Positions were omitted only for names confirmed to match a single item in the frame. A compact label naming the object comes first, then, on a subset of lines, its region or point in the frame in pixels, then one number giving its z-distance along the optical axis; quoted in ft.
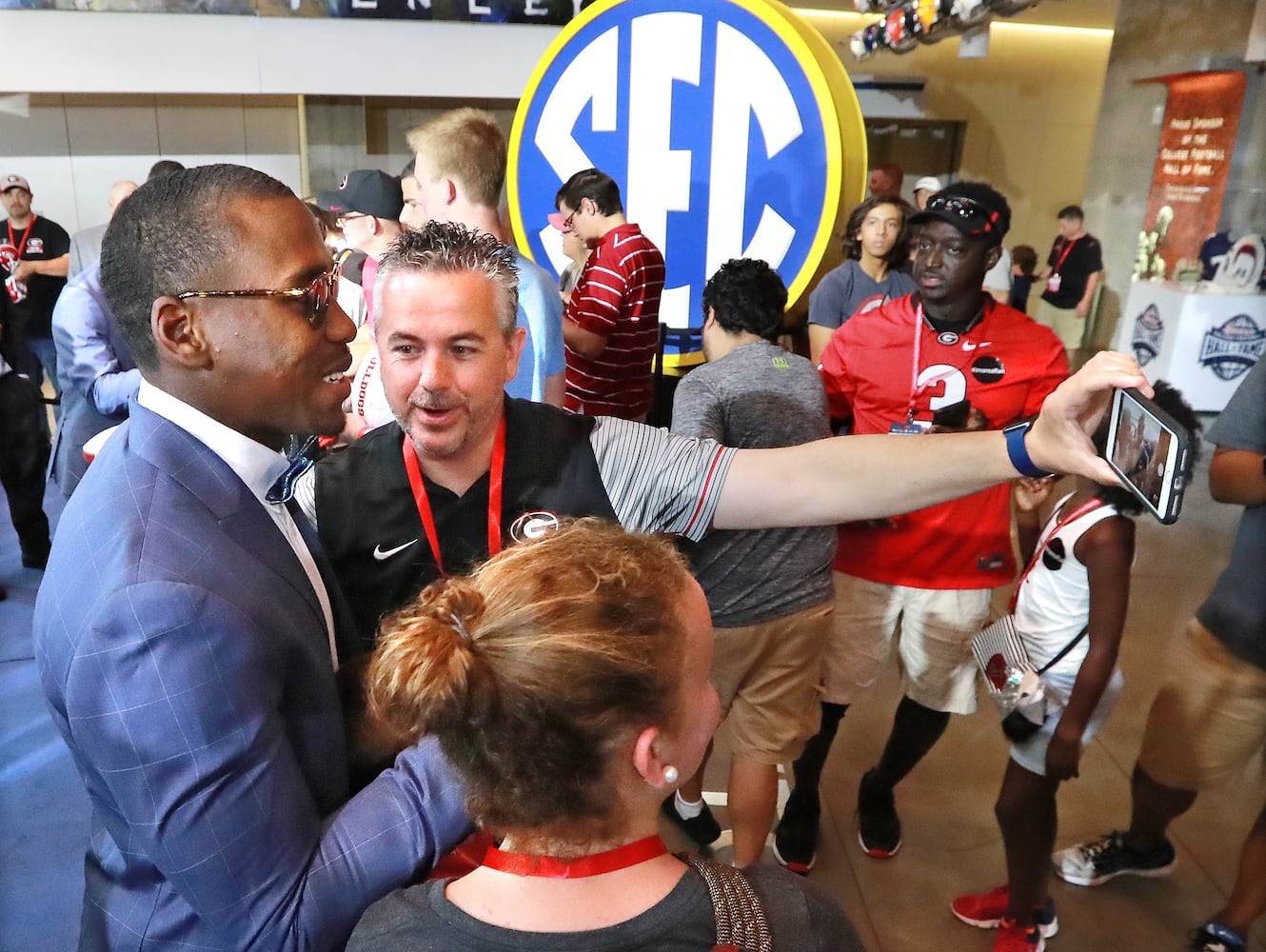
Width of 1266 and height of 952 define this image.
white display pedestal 25.26
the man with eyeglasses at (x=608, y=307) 10.00
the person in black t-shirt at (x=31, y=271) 20.22
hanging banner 27.02
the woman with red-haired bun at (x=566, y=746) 2.72
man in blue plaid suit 2.85
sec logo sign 7.50
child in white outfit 6.66
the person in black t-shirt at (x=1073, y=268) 28.55
